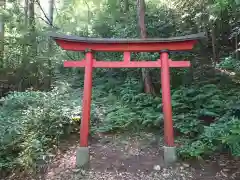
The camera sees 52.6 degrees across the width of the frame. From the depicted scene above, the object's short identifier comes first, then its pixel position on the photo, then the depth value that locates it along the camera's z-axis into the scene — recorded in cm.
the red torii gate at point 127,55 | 619
